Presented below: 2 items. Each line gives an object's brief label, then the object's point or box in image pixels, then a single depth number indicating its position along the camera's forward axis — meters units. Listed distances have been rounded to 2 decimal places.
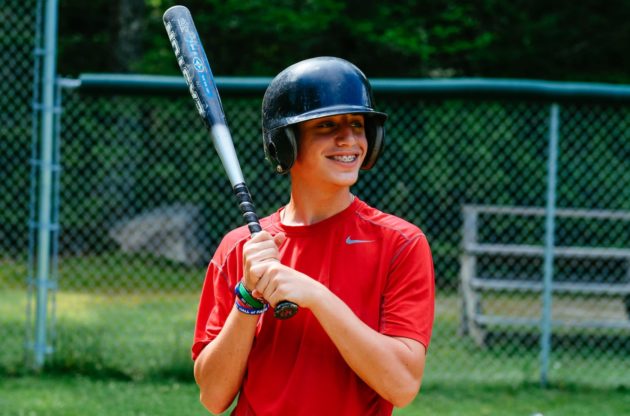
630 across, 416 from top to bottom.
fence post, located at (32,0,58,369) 12.32
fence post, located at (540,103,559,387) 12.45
